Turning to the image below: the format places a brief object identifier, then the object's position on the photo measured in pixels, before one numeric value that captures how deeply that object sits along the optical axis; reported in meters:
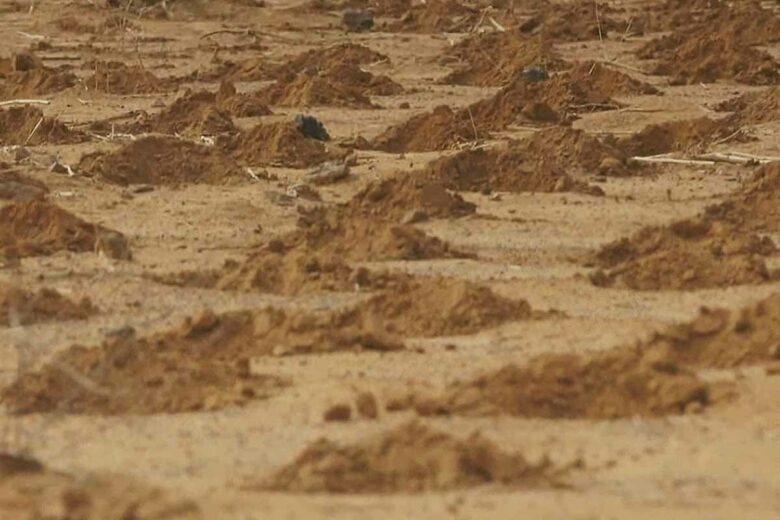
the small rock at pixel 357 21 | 19.55
